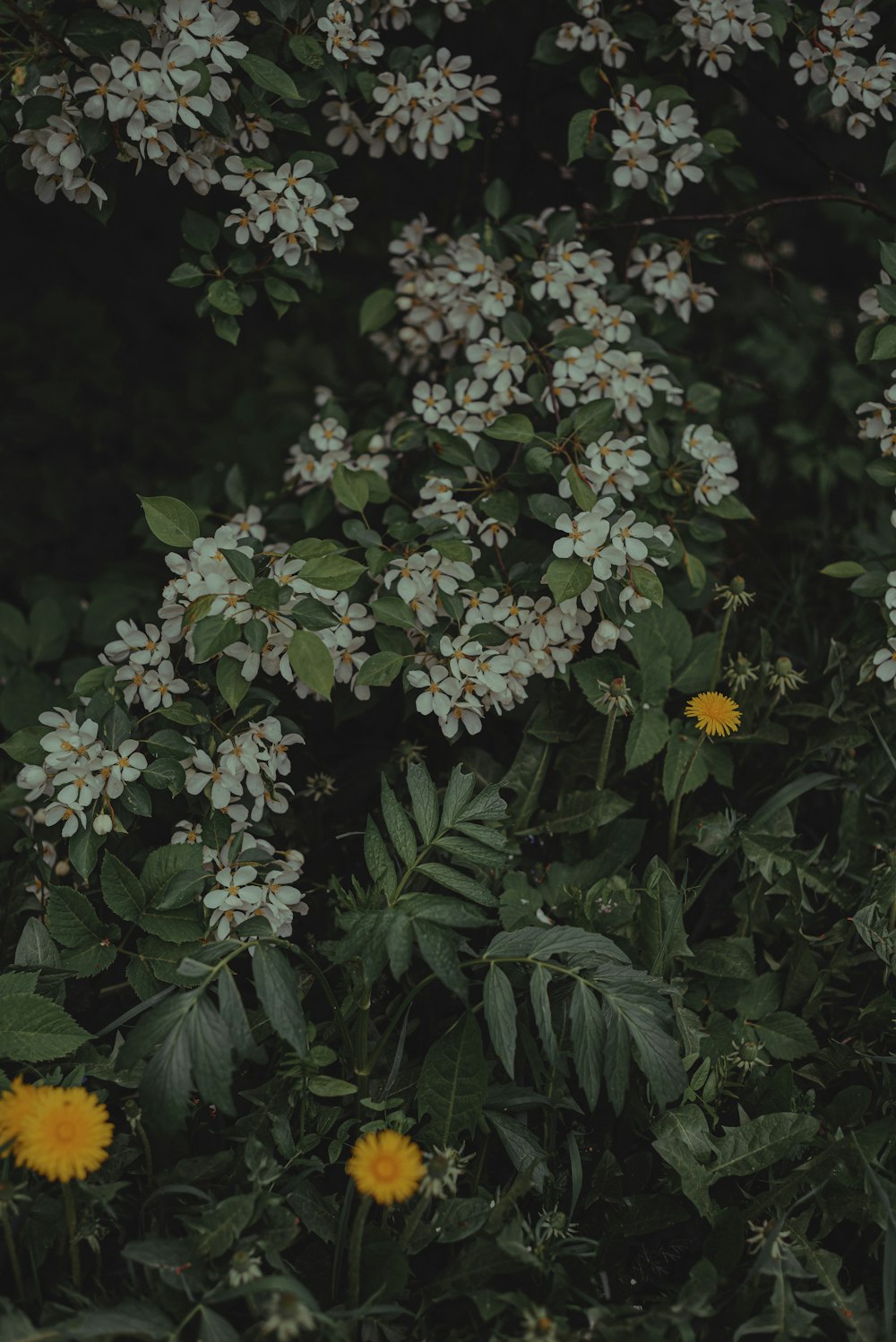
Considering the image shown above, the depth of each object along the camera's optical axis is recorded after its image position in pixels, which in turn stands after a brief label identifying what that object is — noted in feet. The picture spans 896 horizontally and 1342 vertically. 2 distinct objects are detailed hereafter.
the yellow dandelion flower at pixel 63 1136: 3.44
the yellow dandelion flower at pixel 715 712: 5.04
